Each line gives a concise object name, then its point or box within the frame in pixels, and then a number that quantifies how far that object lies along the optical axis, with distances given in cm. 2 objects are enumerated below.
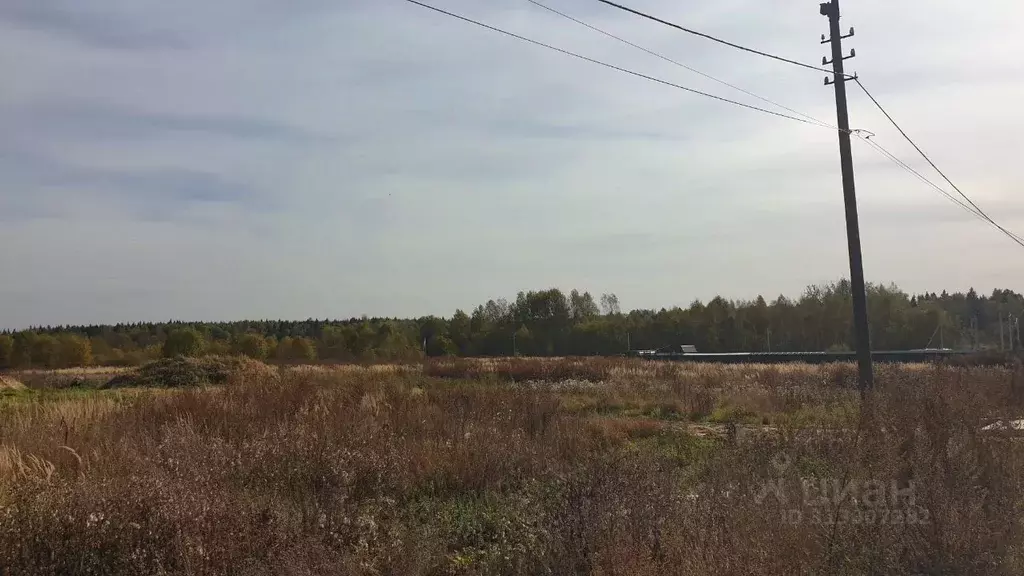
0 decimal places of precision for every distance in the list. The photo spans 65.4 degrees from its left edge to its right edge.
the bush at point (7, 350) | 8071
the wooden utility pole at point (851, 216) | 1454
